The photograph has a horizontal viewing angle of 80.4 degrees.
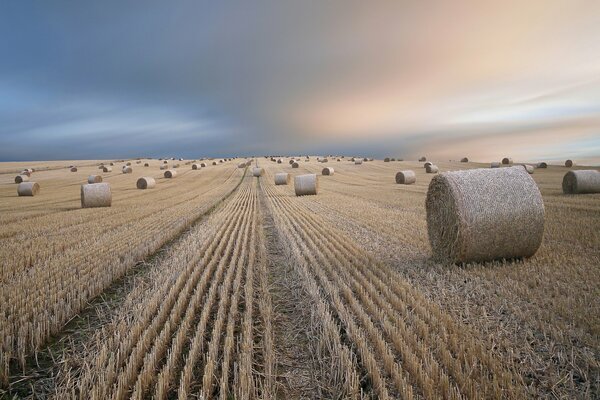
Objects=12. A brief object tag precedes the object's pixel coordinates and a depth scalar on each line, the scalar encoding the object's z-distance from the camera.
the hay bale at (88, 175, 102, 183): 35.53
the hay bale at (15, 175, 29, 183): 35.51
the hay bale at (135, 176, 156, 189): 30.56
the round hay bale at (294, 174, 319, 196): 21.97
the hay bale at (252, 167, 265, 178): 44.28
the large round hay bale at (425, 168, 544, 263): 6.44
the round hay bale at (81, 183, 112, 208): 17.77
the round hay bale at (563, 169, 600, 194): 16.11
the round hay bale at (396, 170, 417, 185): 28.22
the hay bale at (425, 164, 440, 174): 38.65
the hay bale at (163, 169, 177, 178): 41.53
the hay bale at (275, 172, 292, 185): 32.43
